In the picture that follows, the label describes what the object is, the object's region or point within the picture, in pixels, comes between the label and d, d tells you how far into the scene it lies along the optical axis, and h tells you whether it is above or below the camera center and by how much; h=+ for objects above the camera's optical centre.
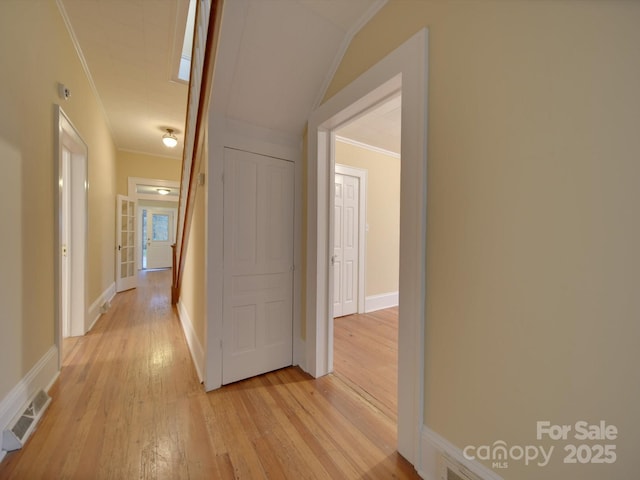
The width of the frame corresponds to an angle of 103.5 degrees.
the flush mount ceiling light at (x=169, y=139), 4.28 +1.62
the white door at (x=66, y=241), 2.76 -0.10
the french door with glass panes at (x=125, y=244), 4.88 -0.23
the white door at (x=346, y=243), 3.60 -0.10
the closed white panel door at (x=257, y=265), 1.92 -0.24
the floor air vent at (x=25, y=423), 1.29 -1.07
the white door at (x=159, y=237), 9.34 -0.13
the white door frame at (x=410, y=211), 1.22 +0.13
